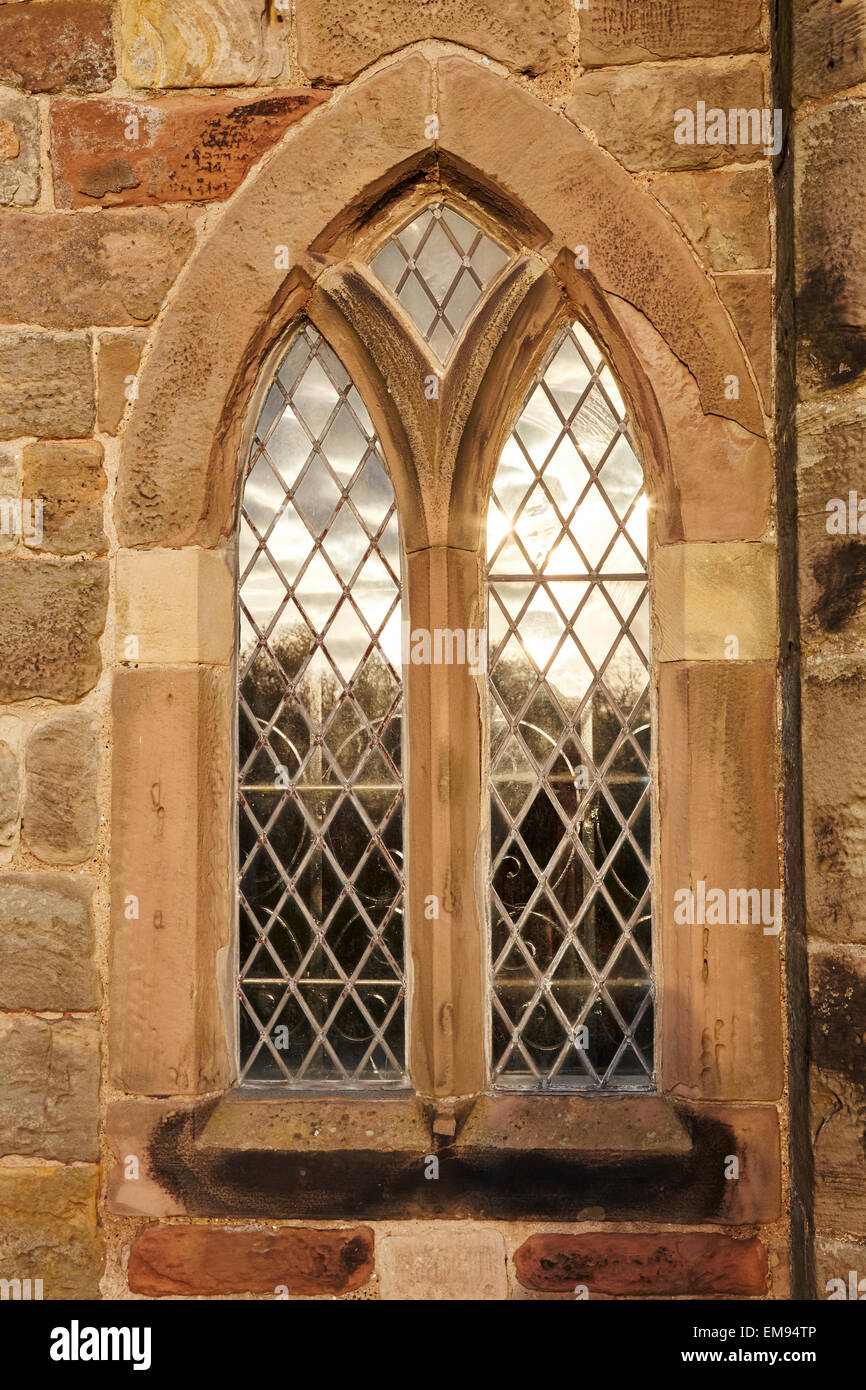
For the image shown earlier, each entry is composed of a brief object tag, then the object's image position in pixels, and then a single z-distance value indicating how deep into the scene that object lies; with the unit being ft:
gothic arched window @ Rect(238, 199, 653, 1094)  8.31
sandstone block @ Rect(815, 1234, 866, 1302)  6.71
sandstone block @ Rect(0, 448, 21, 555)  8.44
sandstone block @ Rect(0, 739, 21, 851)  8.32
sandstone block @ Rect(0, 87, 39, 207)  8.46
